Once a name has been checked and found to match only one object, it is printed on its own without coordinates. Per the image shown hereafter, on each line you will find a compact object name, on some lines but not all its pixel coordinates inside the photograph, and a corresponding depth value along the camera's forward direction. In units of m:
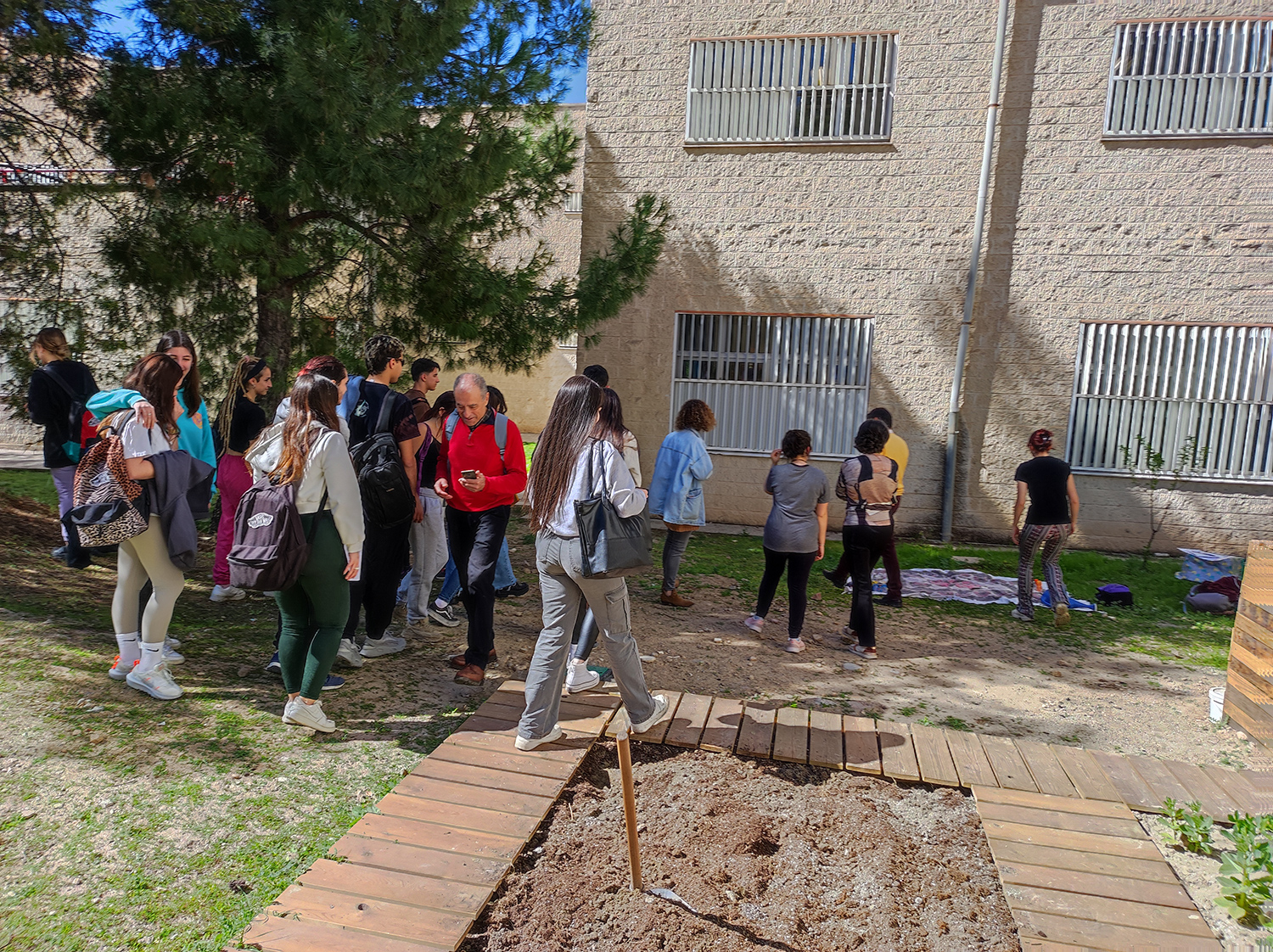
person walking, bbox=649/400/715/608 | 6.64
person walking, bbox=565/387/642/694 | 3.96
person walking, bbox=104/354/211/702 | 4.30
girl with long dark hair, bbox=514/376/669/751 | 3.87
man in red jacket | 4.73
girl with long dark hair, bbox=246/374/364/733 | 3.97
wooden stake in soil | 2.79
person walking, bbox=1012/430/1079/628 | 6.98
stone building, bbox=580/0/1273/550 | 9.40
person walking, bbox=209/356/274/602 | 5.87
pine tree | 5.89
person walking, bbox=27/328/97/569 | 6.04
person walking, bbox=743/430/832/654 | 5.81
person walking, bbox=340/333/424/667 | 4.93
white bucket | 5.13
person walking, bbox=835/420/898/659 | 6.04
